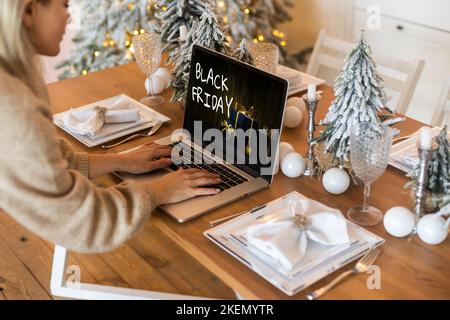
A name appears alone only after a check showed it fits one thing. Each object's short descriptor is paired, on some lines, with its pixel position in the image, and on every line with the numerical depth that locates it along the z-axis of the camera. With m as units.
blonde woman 1.04
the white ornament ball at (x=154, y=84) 1.92
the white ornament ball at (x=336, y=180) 1.34
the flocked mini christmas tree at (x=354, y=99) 1.36
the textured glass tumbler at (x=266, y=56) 1.77
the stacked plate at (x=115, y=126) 1.62
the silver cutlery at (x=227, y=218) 1.25
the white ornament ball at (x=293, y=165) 1.42
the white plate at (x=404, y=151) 1.46
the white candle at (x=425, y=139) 1.18
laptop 1.32
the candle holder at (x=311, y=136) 1.45
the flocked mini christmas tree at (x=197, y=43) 1.68
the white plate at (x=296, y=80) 1.93
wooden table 1.05
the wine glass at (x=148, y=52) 1.81
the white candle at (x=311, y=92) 1.42
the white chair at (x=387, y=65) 2.00
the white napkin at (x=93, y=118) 1.64
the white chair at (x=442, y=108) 1.91
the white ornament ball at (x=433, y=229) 1.16
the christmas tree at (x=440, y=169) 1.23
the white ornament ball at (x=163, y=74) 1.98
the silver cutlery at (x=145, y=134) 1.61
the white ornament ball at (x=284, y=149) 1.48
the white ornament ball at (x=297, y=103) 1.75
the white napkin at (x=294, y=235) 1.11
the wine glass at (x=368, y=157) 1.20
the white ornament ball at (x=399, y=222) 1.18
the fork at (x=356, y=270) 1.03
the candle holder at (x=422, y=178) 1.20
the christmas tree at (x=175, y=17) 1.87
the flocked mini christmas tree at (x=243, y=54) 1.64
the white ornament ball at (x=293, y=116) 1.68
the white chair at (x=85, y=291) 1.50
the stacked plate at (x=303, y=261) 1.06
